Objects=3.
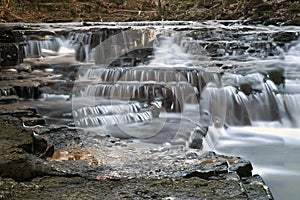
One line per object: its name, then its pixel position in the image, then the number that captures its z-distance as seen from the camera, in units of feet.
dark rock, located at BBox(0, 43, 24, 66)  32.17
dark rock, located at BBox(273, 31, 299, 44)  35.27
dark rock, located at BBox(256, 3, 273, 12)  54.13
